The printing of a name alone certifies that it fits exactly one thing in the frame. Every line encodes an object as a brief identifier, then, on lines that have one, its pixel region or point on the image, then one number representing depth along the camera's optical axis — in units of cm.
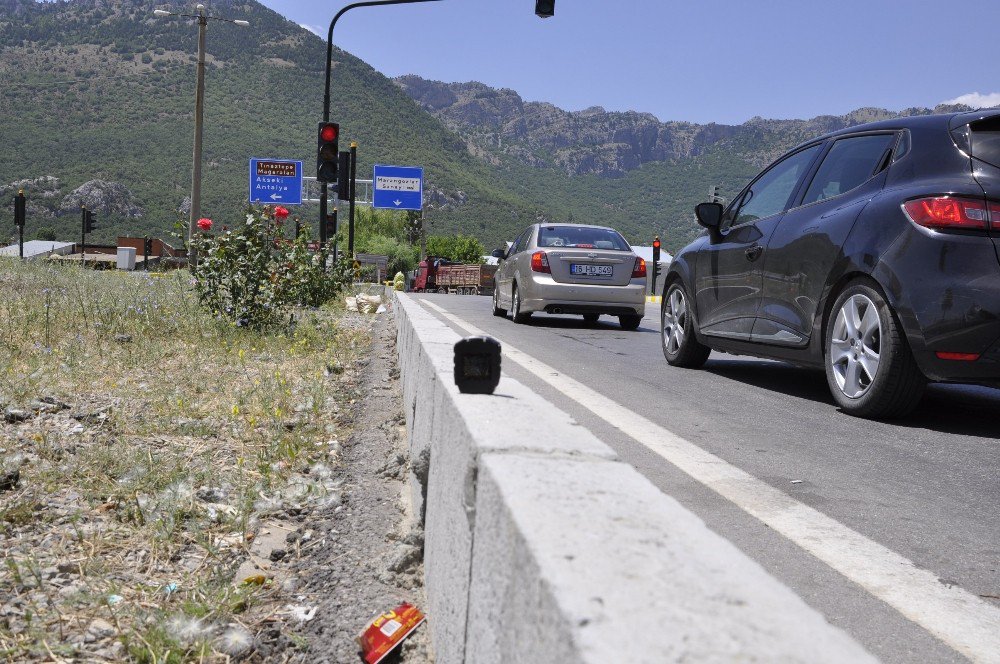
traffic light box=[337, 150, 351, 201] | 1948
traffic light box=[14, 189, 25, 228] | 2902
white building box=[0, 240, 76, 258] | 5458
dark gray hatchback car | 439
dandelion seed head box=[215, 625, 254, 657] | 236
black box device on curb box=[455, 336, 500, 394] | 243
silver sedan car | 1329
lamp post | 2297
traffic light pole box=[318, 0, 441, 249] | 1750
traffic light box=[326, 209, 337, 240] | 2569
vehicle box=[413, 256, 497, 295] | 4247
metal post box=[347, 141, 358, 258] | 2434
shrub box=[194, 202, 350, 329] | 880
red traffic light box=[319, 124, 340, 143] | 1536
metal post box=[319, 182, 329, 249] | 1716
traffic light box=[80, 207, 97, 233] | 3853
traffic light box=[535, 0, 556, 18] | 1864
